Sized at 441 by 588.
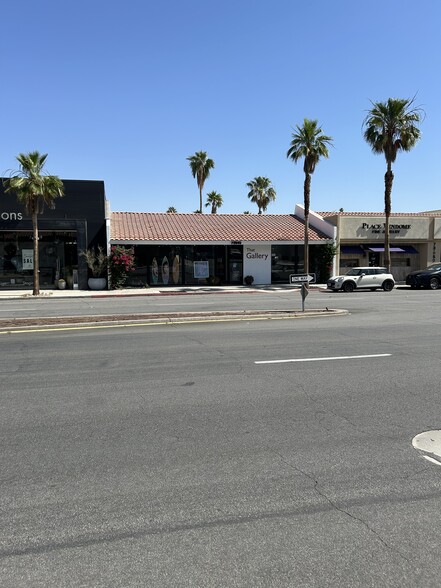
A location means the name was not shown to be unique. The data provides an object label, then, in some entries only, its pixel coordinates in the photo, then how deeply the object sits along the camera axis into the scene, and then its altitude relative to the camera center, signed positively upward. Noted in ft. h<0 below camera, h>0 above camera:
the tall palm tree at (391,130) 103.96 +33.43
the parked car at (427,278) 97.91 -0.16
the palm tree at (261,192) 193.67 +35.48
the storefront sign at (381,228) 121.60 +12.96
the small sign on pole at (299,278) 54.71 -0.09
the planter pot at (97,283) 98.27 -1.24
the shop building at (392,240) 120.67 +9.95
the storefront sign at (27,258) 100.27 +4.12
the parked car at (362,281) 94.38 -0.76
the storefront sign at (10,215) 94.94 +12.64
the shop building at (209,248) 107.24 +6.94
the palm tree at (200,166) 172.55 +41.33
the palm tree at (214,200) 205.36 +34.14
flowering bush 97.96 +2.77
